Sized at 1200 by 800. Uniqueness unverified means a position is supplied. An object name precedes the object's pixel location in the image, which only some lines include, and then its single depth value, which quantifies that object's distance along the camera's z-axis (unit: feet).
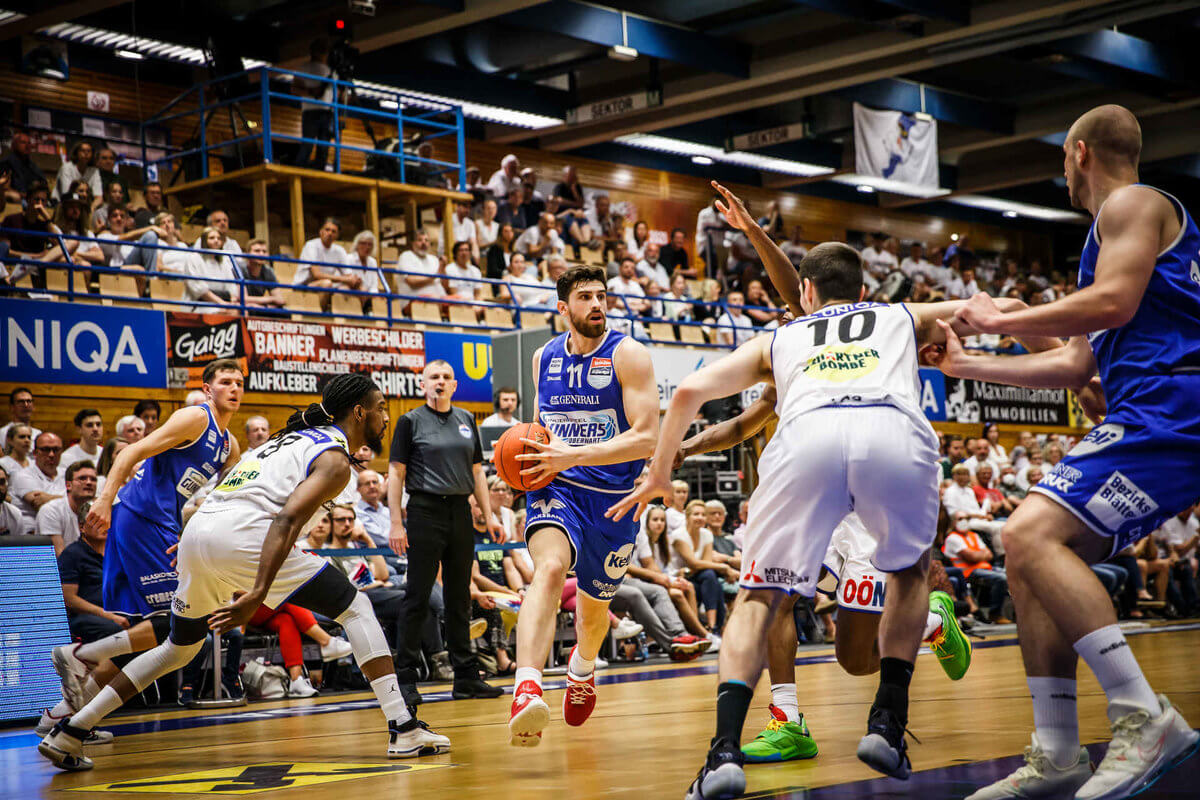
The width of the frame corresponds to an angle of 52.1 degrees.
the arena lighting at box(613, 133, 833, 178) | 79.20
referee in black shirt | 26.66
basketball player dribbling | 17.60
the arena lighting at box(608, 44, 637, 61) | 59.52
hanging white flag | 65.16
